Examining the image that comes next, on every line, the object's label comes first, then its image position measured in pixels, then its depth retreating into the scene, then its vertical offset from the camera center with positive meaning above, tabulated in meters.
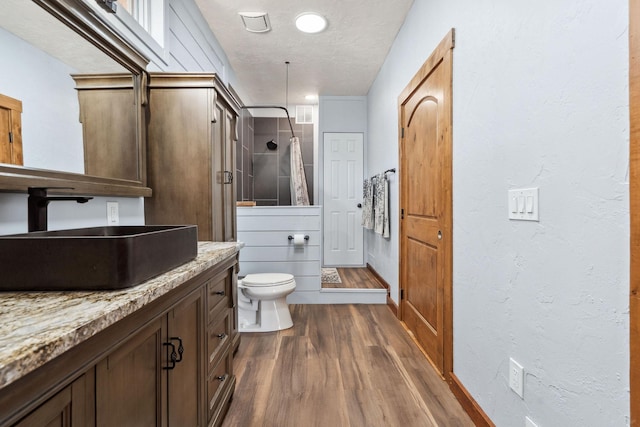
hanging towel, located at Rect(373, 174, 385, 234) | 3.42 +0.03
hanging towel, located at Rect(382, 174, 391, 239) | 3.31 -0.06
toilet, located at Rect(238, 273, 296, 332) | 2.72 -0.83
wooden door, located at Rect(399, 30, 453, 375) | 1.92 +0.00
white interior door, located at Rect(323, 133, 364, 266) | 4.75 +0.10
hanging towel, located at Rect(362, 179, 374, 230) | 3.88 +0.01
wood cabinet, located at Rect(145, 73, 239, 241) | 1.81 +0.31
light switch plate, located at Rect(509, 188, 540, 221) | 1.16 +0.01
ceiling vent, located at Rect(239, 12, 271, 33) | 2.65 +1.54
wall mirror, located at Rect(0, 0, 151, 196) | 1.02 +0.41
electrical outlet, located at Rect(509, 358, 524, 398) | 1.25 -0.66
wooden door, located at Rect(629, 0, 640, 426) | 0.78 +0.02
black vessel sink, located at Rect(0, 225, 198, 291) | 0.75 -0.13
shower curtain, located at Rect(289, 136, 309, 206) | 4.47 +0.38
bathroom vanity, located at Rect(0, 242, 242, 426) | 0.48 -0.29
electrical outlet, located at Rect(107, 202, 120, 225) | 1.52 -0.04
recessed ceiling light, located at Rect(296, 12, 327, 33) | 2.69 +1.54
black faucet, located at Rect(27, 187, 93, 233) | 1.03 +0.00
